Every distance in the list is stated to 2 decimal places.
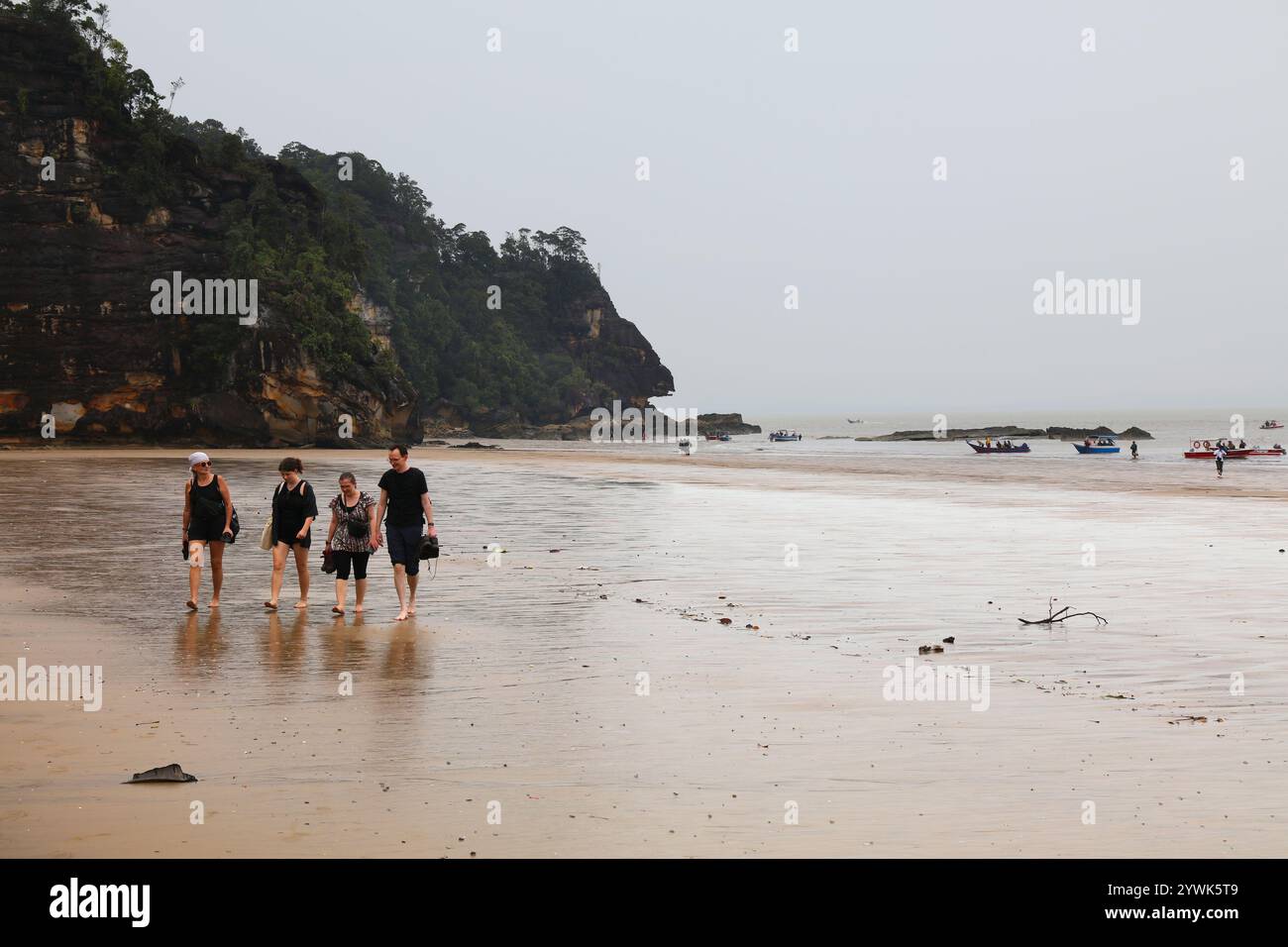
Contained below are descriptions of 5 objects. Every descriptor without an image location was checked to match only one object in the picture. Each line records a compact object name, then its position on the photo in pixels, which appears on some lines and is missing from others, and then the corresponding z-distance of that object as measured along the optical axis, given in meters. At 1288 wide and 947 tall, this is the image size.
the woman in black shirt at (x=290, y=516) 13.42
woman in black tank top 13.43
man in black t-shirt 13.04
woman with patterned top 13.23
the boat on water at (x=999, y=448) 87.75
